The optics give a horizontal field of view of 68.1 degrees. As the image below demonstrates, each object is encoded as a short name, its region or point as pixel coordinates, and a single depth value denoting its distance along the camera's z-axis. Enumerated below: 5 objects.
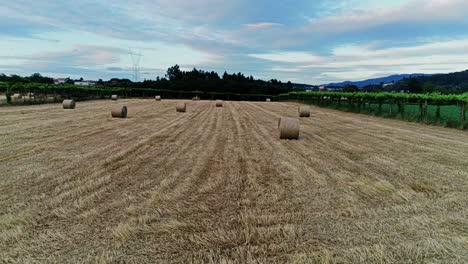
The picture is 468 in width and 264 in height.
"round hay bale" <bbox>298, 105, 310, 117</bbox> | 25.00
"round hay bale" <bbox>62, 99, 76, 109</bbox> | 28.23
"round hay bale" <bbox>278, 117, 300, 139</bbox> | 12.57
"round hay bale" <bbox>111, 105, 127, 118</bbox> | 20.48
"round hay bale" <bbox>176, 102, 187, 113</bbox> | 27.31
